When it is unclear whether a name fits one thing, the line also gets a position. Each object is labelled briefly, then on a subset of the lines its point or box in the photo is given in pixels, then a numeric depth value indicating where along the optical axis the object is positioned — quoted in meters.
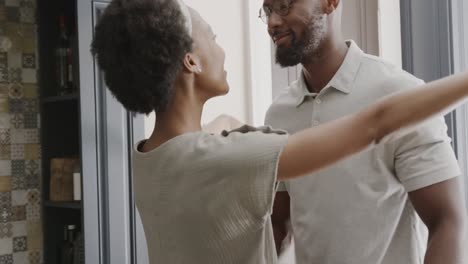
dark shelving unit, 2.53
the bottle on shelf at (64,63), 2.51
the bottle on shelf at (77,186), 2.34
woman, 0.99
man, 1.29
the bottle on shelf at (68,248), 2.45
